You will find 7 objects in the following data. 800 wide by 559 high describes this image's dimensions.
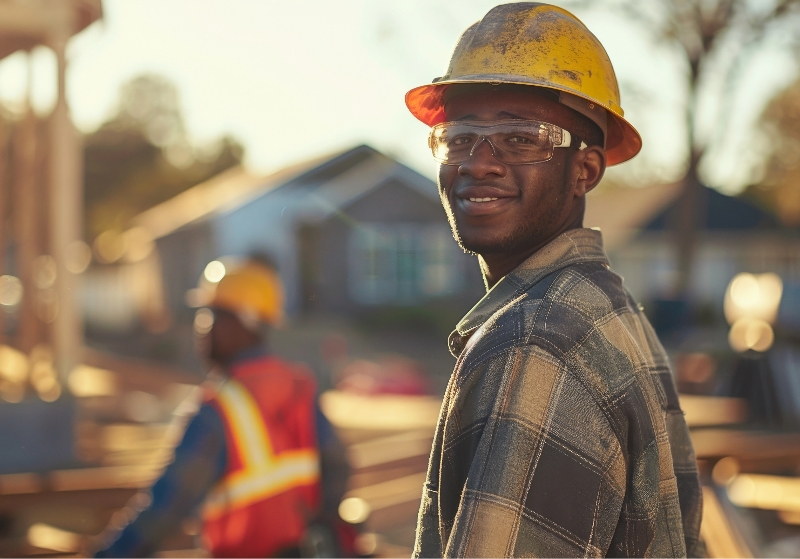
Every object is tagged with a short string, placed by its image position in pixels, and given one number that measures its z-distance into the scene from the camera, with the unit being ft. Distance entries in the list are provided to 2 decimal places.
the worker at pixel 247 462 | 12.32
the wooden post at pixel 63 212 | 30.27
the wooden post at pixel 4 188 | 32.94
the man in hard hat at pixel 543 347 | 5.78
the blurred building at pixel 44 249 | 29.37
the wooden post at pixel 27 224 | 31.65
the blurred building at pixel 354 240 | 107.86
